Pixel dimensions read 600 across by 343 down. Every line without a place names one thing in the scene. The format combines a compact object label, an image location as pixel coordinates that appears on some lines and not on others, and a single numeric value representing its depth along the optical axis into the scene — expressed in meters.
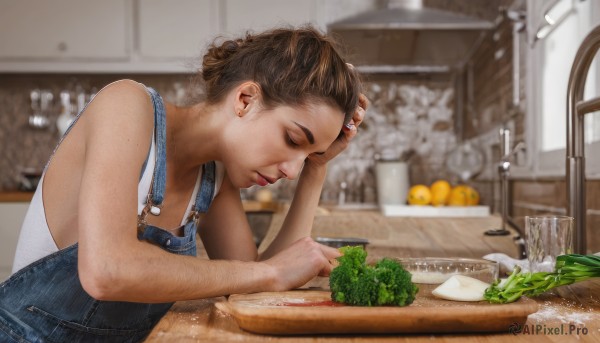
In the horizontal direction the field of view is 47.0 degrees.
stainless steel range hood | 3.52
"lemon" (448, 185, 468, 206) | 3.32
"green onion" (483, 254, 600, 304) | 0.91
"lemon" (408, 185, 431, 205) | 3.27
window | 2.32
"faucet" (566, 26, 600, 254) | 1.30
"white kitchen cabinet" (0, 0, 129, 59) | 3.99
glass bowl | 1.14
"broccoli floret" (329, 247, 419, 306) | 0.85
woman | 0.98
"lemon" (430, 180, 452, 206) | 3.29
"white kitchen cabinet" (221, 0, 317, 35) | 3.96
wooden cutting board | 0.79
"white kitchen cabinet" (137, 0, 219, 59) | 3.99
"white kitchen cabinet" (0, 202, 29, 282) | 3.71
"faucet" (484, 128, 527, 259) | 2.07
